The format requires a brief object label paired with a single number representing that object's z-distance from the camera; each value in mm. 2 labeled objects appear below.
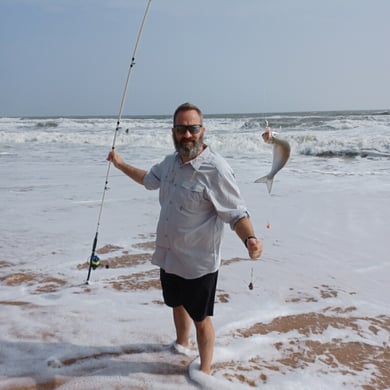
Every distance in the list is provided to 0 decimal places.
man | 2418
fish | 3480
